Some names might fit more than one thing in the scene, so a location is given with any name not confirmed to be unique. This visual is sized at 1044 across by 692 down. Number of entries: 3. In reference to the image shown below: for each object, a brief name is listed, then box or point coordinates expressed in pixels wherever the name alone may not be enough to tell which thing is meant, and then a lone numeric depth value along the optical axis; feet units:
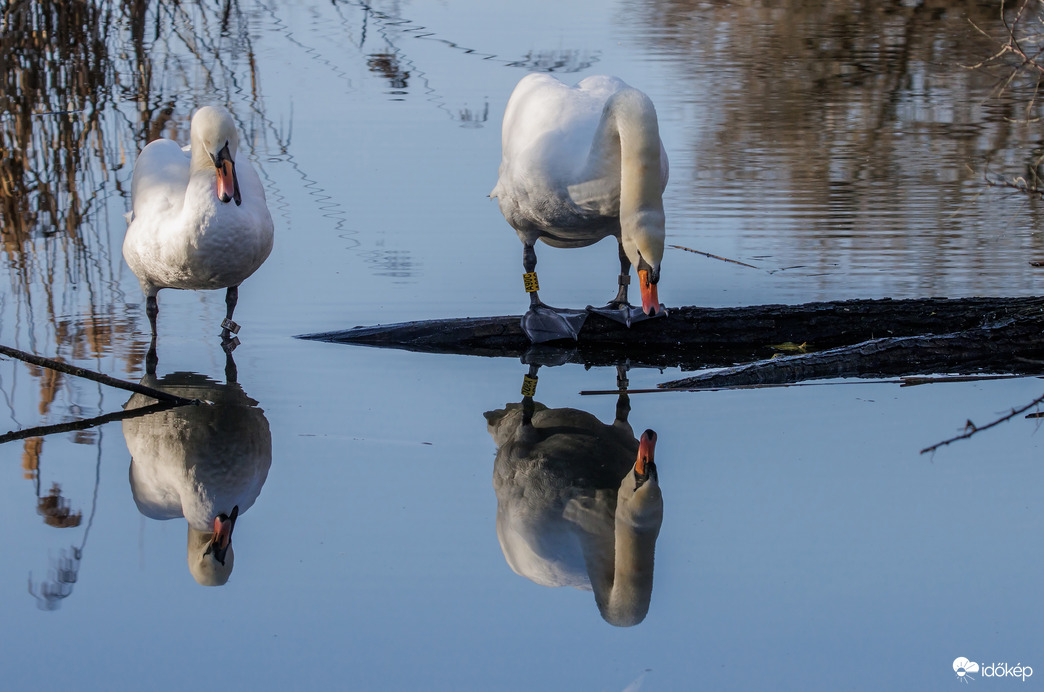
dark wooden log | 35.35
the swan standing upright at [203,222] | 35.65
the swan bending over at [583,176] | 32.40
